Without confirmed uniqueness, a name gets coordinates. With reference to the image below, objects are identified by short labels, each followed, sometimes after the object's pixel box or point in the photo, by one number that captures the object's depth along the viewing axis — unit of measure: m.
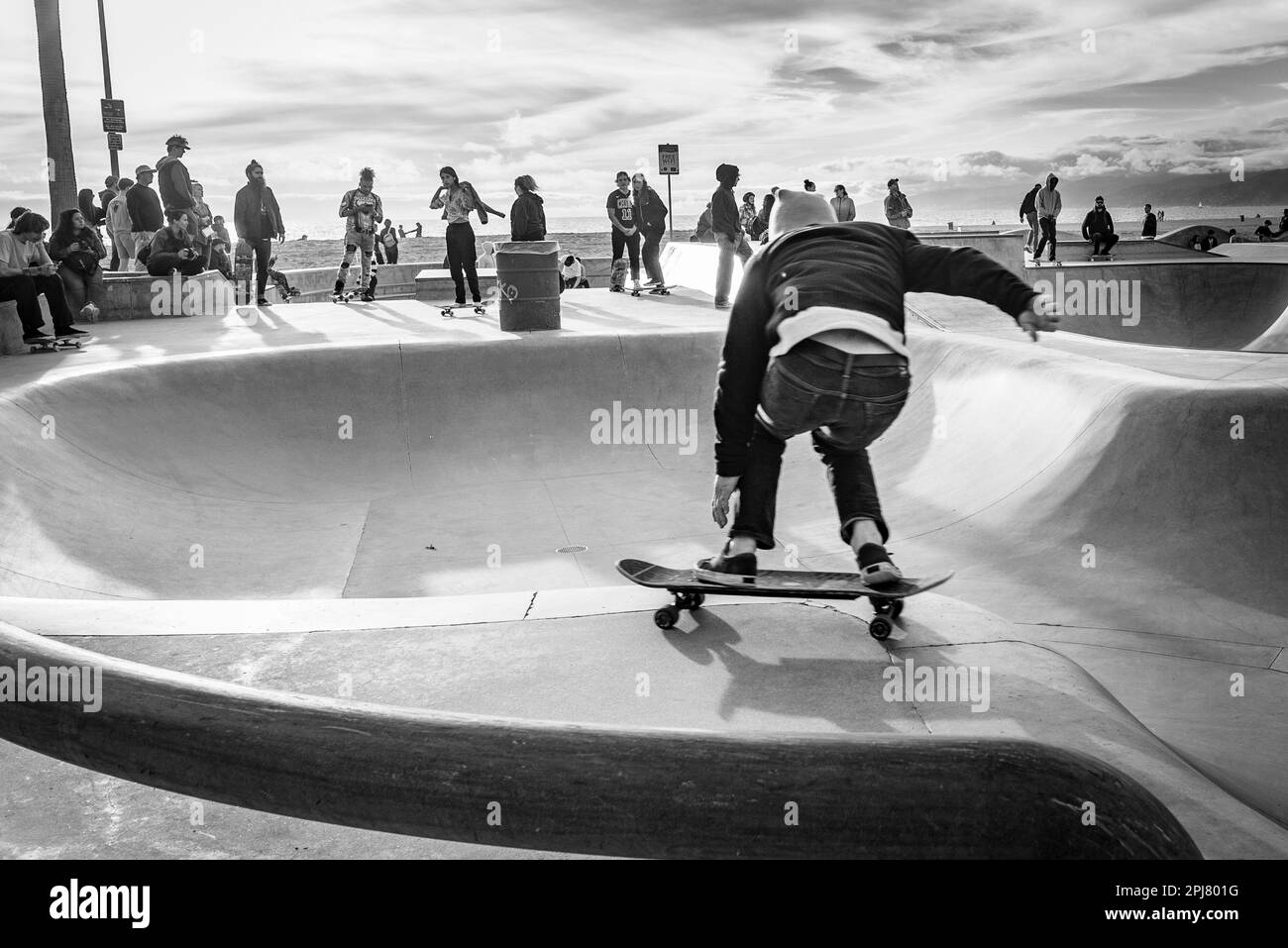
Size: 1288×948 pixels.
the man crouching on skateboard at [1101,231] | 27.02
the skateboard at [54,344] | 10.15
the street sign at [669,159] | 18.38
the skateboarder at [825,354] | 3.55
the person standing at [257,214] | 14.14
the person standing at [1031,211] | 23.33
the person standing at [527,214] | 13.59
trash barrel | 11.06
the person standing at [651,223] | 15.43
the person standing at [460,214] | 13.55
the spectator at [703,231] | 23.44
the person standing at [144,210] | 14.68
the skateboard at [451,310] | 13.22
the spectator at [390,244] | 26.82
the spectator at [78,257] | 12.27
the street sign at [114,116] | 20.50
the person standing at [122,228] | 16.50
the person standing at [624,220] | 15.80
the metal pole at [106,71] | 22.27
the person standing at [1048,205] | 22.48
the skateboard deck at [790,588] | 3.75
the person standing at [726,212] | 12.95
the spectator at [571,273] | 20.23
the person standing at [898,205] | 21.92
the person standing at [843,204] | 20.48
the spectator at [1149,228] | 33.94
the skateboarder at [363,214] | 13.88
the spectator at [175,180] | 13.90
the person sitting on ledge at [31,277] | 10.02
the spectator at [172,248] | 13.80
